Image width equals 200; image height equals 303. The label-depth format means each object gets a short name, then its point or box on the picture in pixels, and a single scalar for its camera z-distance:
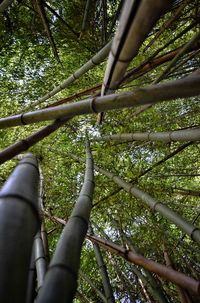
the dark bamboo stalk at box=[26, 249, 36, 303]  1.60
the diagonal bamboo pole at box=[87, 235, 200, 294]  1.49
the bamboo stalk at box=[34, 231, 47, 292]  1.91
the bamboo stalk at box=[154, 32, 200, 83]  1.79
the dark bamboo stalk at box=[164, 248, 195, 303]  2.00
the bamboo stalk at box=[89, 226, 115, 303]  2.59
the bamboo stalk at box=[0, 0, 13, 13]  2.28
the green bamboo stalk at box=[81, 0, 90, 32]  2.88
